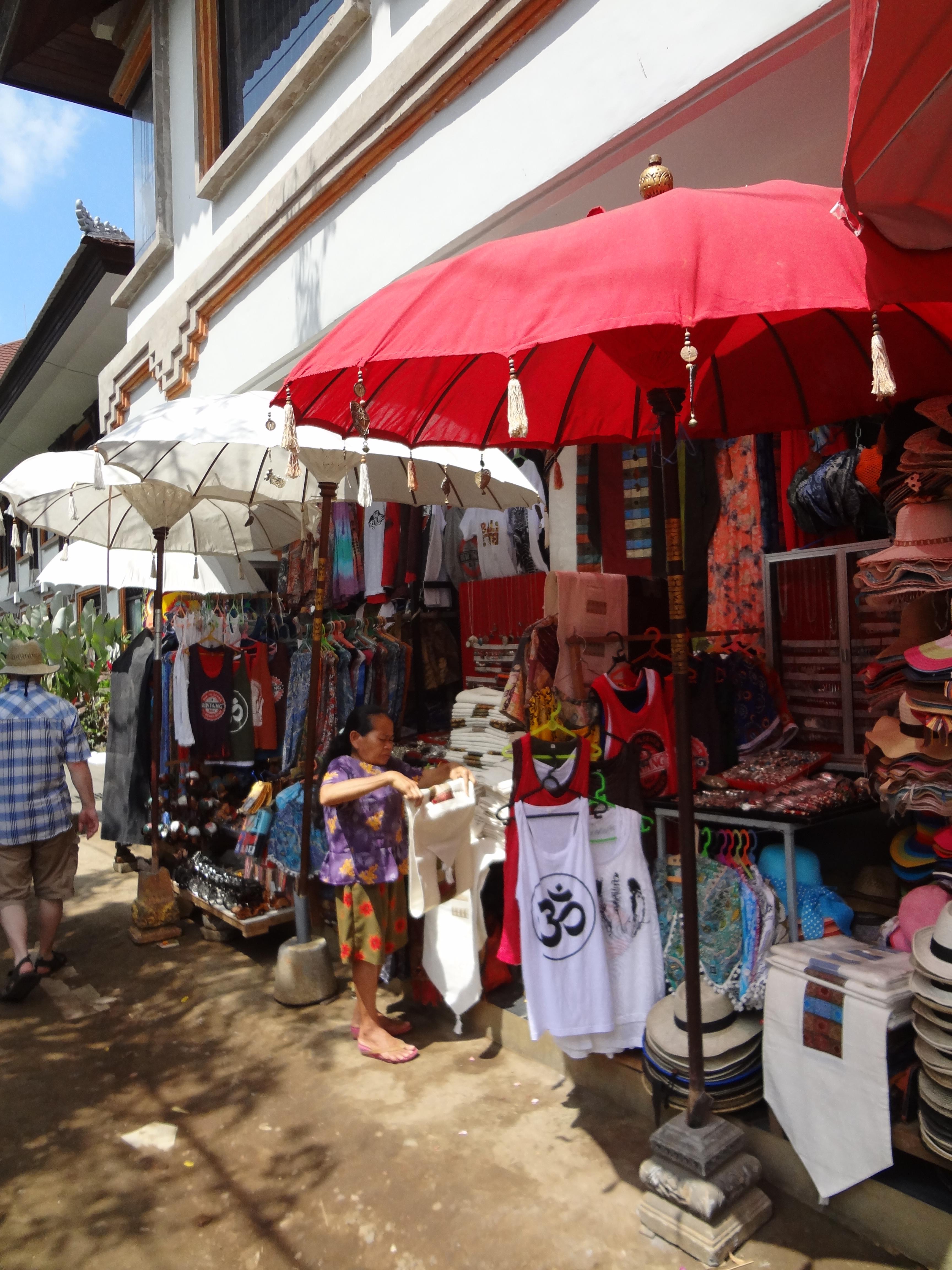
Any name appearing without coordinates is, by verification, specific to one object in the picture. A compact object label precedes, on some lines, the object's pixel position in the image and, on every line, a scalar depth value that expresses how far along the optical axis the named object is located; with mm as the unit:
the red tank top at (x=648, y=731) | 3867
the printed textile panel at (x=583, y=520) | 5316
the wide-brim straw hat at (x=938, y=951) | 2561
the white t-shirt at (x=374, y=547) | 6801
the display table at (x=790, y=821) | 3252
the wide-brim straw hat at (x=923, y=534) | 2916
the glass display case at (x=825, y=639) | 4117
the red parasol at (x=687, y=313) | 2055
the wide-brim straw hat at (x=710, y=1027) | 3191
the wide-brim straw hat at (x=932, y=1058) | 2518
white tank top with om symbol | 3668
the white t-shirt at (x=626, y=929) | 3689
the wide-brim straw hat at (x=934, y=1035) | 2525
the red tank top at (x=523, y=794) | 3775
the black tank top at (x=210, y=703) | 6750
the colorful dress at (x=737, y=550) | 4586
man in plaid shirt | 5352
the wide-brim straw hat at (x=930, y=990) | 2529
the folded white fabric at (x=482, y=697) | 5211
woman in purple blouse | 4312
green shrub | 10688
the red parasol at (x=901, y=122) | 1745
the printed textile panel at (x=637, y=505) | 5074
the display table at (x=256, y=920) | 5629
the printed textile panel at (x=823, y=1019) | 2846
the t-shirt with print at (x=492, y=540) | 6160
